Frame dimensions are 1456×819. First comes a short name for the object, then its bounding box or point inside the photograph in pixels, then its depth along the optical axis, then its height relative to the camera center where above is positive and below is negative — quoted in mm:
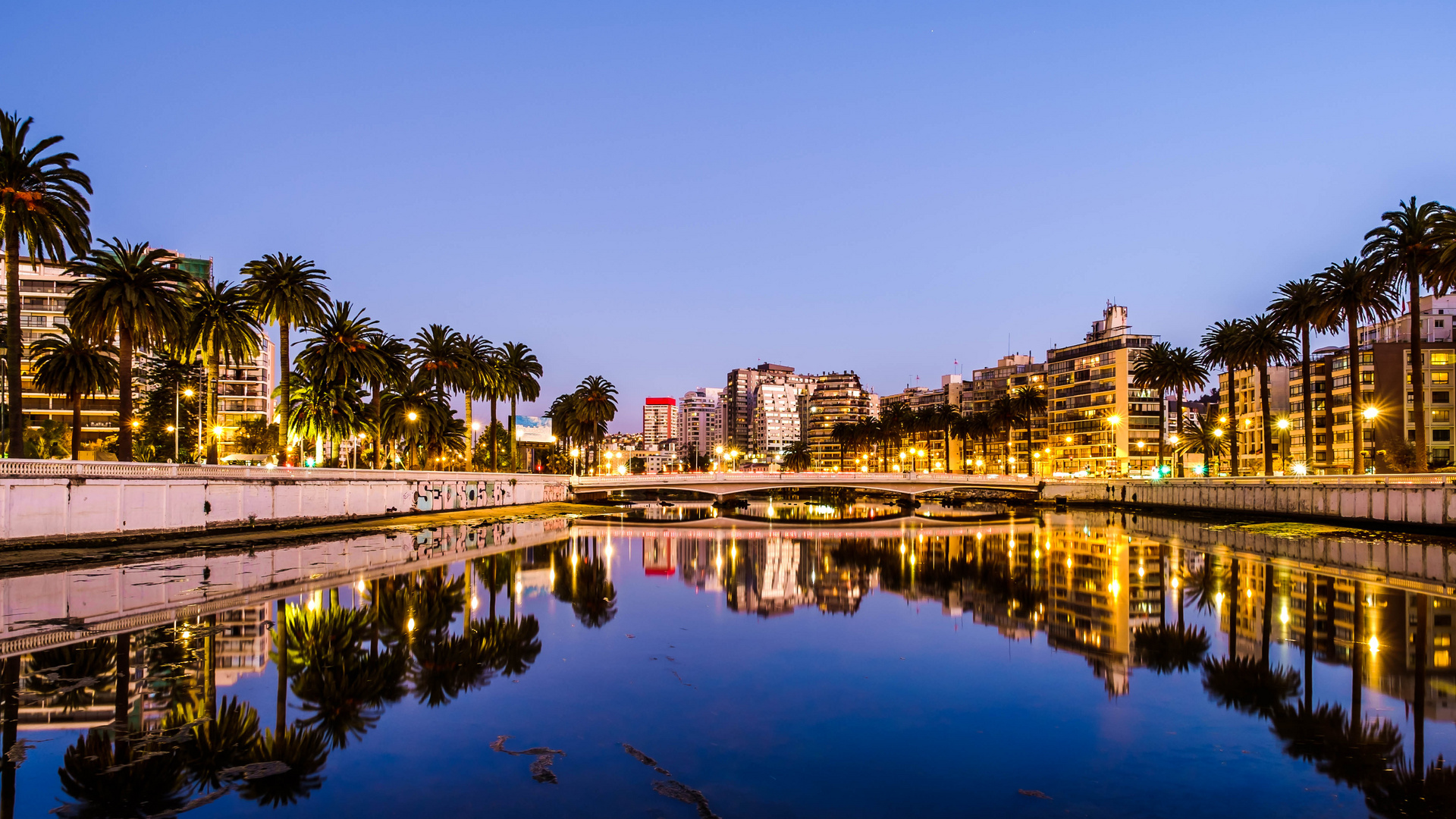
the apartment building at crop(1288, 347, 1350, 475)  158375 +2801
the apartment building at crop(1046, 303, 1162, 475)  192375 +4610
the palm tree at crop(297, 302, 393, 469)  76688 +7641
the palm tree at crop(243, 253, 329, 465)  67250 +11648
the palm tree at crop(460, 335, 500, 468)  97938 +7973
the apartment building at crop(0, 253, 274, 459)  134500 +17430
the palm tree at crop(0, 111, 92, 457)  47969 +13223
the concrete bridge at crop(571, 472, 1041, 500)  113375 -6215
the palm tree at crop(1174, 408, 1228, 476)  158250 -870
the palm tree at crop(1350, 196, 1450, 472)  64875 +14612
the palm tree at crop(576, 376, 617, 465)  139250 +5610
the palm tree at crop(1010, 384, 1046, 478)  179375 +6921
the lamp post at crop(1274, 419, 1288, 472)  151875 -2733
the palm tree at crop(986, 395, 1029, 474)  180750 +4862
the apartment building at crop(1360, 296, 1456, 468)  130000 +7810
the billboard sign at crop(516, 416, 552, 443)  145000 +1371
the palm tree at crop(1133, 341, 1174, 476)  127812 +9921
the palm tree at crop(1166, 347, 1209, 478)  126938 +9453
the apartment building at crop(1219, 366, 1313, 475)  170375 +3026
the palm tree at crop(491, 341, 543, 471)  106812 +8476
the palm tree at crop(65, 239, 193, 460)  52469 +8525
